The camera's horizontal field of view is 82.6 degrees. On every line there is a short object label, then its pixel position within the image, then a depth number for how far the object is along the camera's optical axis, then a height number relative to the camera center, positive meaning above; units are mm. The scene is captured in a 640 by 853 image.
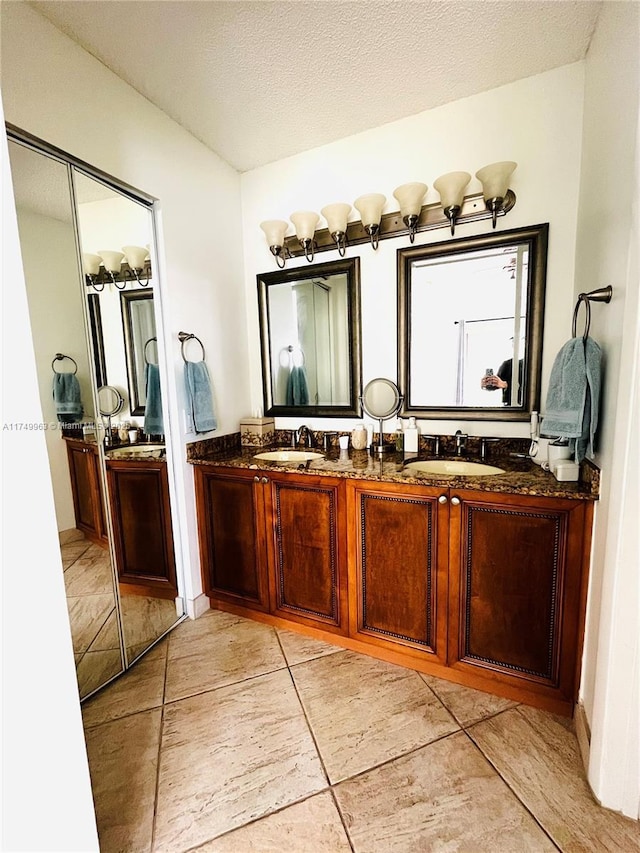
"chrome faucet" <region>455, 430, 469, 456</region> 1943 -350
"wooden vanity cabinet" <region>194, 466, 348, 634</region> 1788 -854
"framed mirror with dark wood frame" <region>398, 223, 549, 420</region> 1790 +260
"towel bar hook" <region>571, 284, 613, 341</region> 1189 +252
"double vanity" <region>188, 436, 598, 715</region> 1396 -807
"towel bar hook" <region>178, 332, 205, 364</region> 2004 +250
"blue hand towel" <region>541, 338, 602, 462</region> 1251 -72
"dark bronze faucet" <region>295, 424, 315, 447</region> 2334 -355
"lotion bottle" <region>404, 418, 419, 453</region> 2027 -333
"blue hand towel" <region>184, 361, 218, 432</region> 2010 -71
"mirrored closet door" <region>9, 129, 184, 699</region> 1389 -58
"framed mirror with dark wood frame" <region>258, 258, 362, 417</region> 2186 +252
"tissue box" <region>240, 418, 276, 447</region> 2377 -331
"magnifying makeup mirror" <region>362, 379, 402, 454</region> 2111 -132
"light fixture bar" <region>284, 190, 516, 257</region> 1812 +821
